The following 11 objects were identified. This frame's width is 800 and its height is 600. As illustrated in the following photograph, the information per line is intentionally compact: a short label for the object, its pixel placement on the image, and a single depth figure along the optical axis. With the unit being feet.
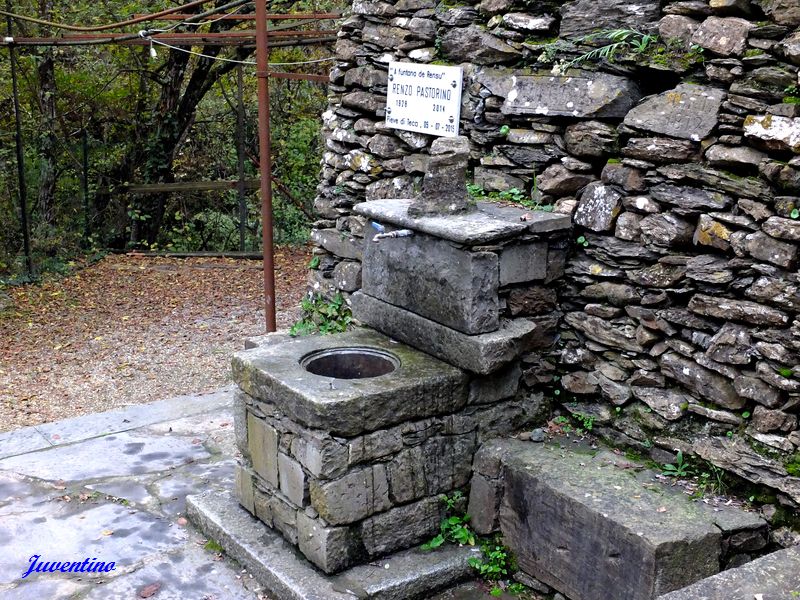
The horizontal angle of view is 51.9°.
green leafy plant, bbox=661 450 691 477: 12.32
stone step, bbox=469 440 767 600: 10.80
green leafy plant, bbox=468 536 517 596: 13.10
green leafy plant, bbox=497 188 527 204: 14.78
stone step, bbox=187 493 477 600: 12.23
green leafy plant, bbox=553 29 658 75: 12.79
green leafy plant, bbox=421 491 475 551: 13.38
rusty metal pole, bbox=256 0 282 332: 20.11
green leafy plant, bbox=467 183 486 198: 15.42
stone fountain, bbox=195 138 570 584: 12.35
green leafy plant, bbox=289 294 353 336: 19.26
